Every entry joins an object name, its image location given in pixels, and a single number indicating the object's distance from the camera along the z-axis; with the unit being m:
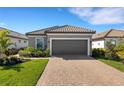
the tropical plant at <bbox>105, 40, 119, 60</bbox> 9.64
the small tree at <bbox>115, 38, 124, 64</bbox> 9.29
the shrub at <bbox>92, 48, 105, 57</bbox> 10.45
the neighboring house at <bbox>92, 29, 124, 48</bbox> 13.88
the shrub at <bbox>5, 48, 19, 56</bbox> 10.21
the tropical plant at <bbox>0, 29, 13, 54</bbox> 7.34
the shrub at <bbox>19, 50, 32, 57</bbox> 9.71
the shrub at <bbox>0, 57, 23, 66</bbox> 6.85
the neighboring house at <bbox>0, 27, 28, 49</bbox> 13.77
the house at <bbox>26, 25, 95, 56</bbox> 10.21
